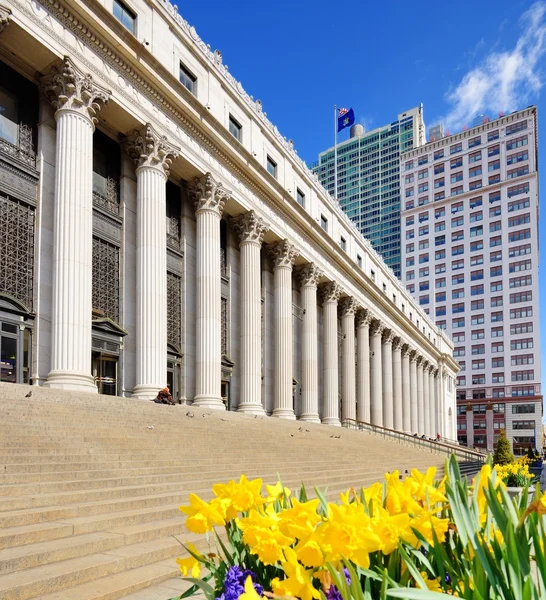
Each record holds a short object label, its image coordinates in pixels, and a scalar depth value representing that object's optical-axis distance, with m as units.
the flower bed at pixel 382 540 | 1.87
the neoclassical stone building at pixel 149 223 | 19.45
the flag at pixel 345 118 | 63.50
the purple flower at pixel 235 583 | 2.36
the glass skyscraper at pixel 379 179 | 153.00
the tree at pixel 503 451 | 35.92
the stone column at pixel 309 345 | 37.41
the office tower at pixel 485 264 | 98.31
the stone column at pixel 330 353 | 40.66
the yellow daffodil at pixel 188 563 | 2.60
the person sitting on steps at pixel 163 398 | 21.42
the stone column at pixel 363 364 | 47.72
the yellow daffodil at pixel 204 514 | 2.50
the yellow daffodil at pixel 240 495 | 2.57
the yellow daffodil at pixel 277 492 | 2.65
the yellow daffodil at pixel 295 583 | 1.92
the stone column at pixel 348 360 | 44.78
